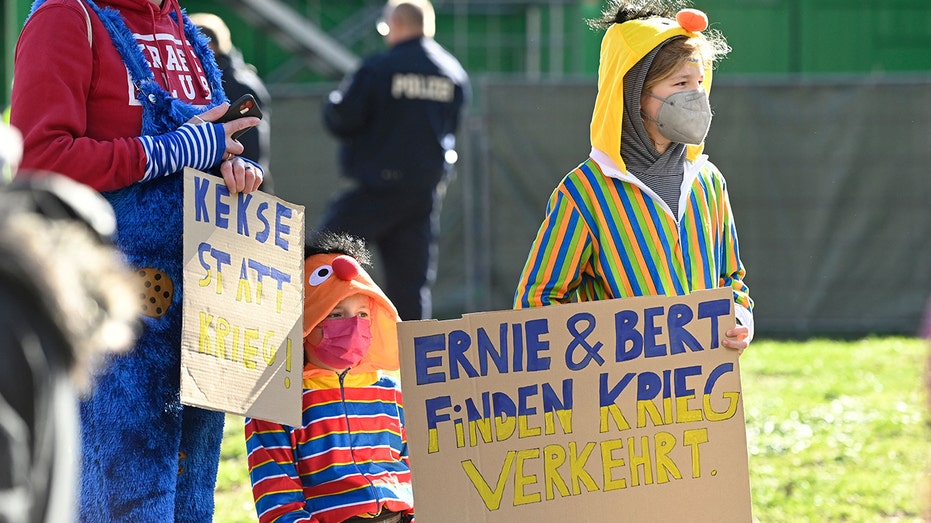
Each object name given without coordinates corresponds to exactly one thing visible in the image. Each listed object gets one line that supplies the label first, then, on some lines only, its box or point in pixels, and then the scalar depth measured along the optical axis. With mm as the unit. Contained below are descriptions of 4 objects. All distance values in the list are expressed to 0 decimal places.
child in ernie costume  6789
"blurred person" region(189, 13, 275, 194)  12406
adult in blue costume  5664
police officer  15328
